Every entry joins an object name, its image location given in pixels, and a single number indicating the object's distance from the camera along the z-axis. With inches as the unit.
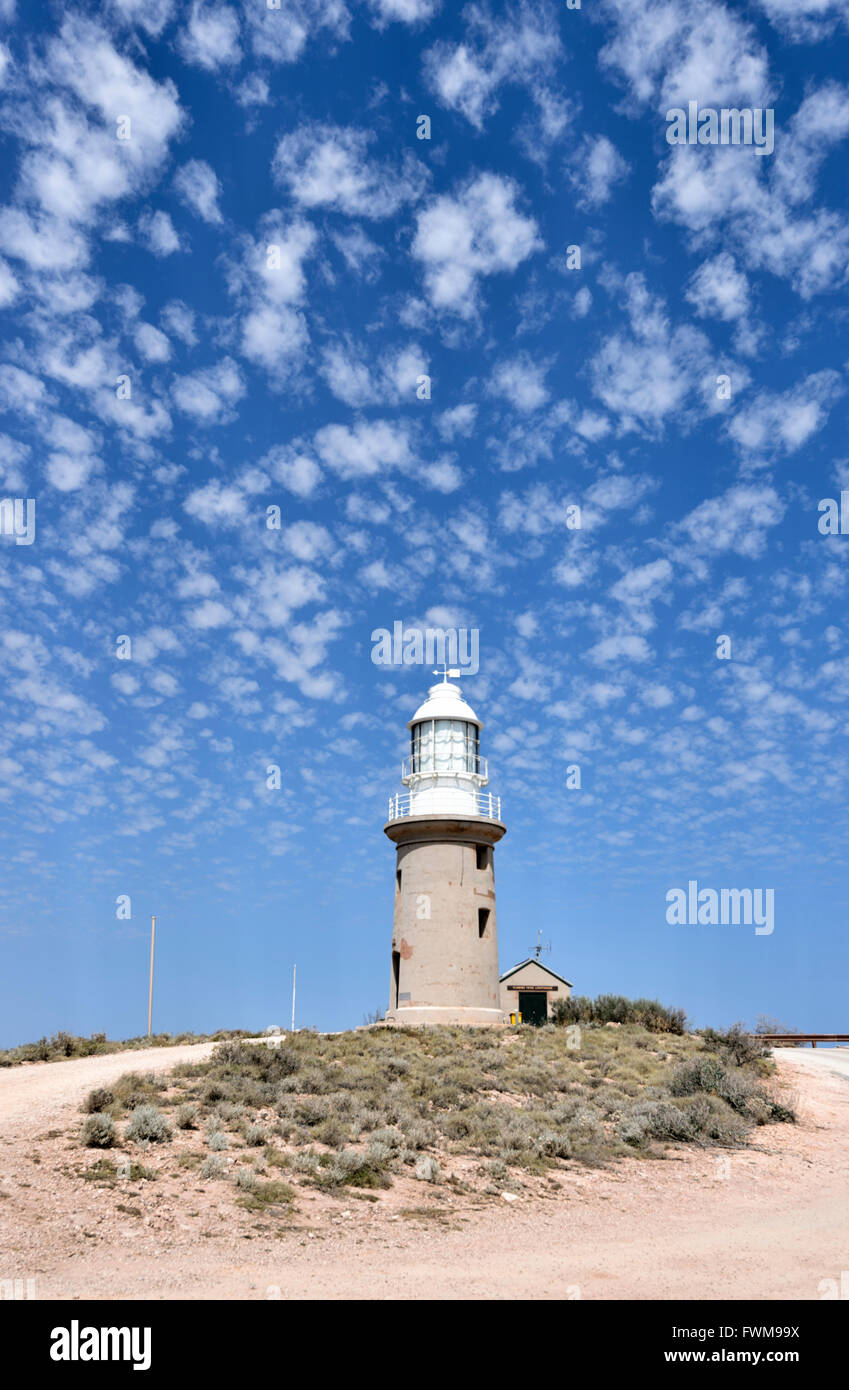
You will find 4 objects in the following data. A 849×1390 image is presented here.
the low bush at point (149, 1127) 534.9
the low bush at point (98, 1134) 514.0
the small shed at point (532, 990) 1728.6
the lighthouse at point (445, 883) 1168.2
